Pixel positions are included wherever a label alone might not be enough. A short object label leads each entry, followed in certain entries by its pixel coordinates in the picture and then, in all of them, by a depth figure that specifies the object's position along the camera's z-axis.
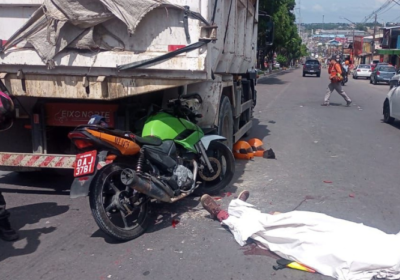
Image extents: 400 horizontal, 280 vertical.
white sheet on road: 3.90
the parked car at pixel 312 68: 49.47
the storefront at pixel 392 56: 59.53
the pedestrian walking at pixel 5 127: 4.49
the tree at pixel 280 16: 33.16
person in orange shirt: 17.05
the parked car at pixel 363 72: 47.84
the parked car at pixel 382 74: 37.22
